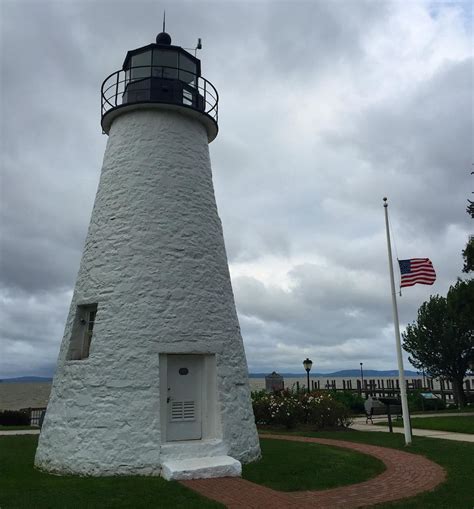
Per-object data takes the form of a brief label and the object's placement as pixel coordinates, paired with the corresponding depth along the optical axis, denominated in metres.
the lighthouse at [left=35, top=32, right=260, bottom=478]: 9.74
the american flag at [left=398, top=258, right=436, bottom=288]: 13.28
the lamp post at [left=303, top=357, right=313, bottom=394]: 23.12
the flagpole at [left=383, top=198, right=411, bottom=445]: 13.04
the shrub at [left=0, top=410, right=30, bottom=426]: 22.11
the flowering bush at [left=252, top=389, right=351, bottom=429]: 18.48
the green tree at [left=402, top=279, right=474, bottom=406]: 34.19
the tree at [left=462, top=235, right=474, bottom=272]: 22.75
